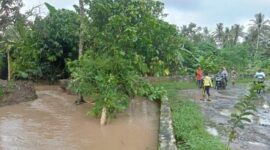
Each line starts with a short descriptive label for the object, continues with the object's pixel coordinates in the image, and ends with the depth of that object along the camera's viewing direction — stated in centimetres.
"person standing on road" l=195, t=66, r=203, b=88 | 1221
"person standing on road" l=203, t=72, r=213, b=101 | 932
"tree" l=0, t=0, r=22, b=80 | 1067
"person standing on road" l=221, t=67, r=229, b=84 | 1233
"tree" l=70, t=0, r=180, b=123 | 674
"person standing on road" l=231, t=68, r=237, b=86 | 1418
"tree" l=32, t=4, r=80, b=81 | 1280
